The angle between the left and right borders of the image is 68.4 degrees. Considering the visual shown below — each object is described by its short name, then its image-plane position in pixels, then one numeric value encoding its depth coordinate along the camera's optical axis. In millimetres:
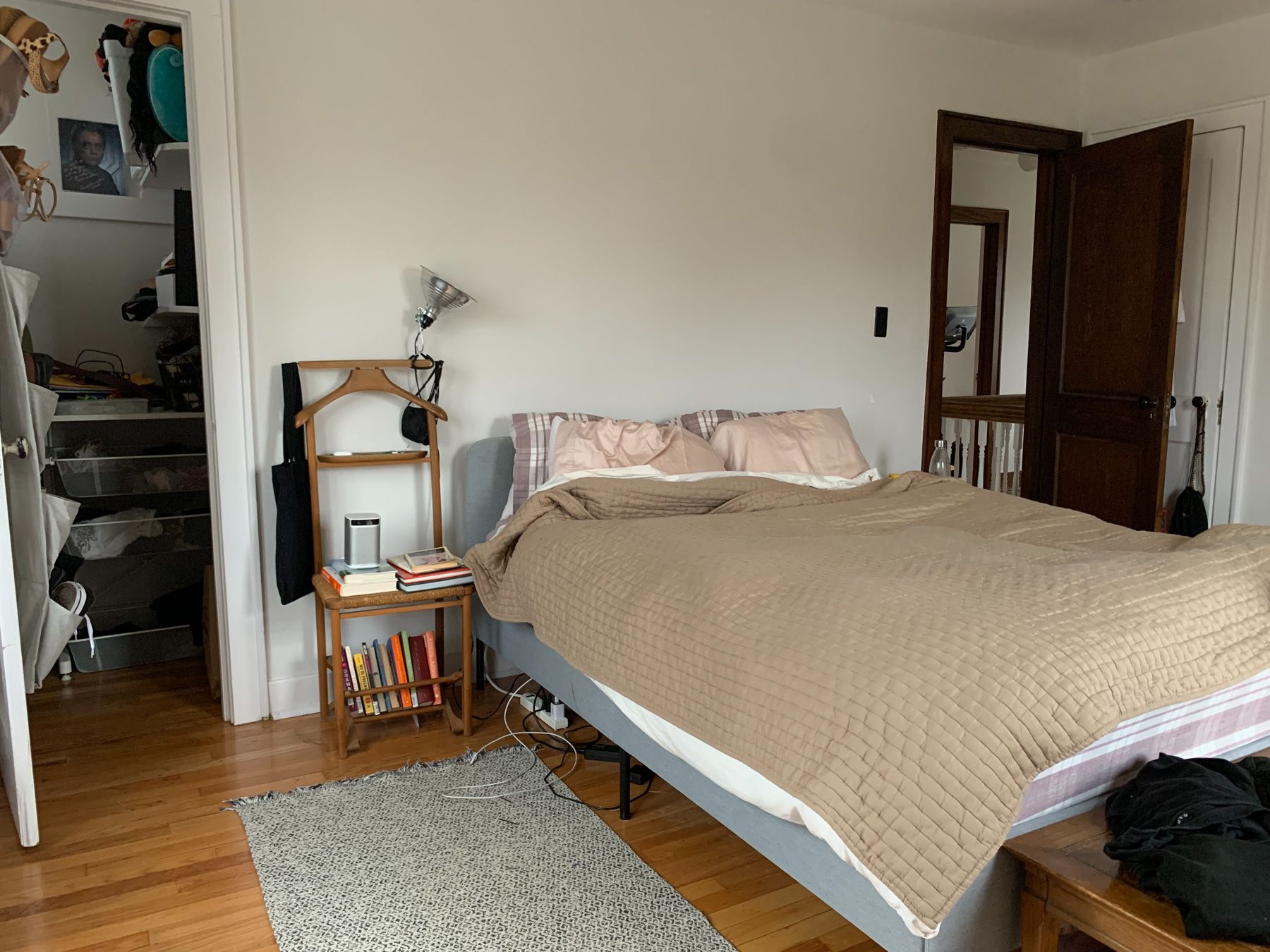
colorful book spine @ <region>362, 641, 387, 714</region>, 2879
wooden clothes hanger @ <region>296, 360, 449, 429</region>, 2852
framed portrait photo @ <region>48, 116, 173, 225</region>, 3822
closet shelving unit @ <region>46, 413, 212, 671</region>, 3418
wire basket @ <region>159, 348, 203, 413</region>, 3510
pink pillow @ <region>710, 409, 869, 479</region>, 3238
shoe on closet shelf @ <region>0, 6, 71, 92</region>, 2170
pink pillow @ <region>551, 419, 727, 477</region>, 2971
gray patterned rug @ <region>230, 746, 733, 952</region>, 1858
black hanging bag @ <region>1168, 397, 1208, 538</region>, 3984
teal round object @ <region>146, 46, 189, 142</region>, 2902
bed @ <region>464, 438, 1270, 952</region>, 1442
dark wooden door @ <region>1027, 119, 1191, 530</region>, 3832
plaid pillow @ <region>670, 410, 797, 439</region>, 3441
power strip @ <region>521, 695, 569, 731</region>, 2867
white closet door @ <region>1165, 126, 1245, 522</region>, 3941
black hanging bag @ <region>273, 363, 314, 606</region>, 2783
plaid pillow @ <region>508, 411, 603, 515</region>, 3035
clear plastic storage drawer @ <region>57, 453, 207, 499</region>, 3410
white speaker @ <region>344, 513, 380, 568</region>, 2791
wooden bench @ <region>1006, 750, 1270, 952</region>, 1299
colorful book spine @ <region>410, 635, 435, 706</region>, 2961
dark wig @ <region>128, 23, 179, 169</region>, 2994
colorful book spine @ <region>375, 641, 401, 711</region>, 2887
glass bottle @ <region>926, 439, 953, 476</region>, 4310
